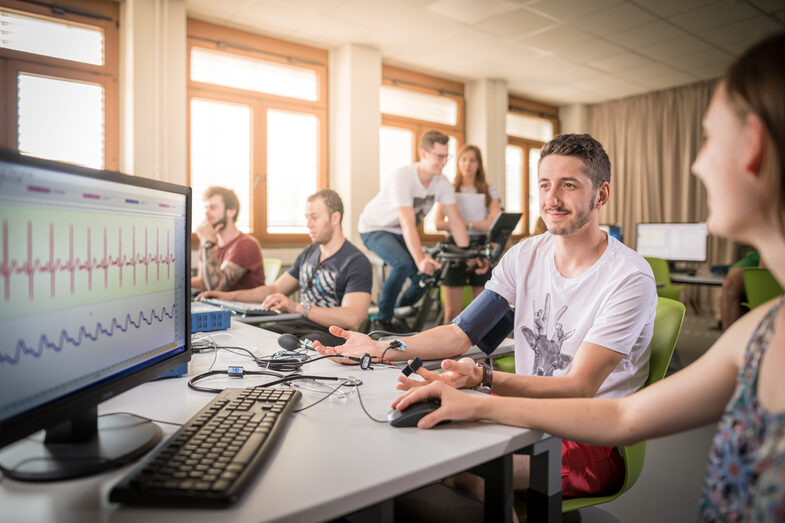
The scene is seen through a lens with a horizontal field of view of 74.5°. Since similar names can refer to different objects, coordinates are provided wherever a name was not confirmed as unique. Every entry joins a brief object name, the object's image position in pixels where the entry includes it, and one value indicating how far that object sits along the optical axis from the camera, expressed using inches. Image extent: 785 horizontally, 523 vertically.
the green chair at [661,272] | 151.2
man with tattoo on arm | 119.8
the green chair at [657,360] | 44.9
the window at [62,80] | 147.3
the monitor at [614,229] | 199.1
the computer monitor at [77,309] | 24.1
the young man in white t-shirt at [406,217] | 139.3
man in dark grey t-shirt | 91.8
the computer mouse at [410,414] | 34.0
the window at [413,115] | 230.8
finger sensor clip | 43.3
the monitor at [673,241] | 195.8
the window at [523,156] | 280.2
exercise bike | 140.7
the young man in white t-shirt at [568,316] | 45.4
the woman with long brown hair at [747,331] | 22.6
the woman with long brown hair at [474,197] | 165.9
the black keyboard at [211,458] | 24.2
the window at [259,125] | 183.3
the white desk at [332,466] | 24.0
